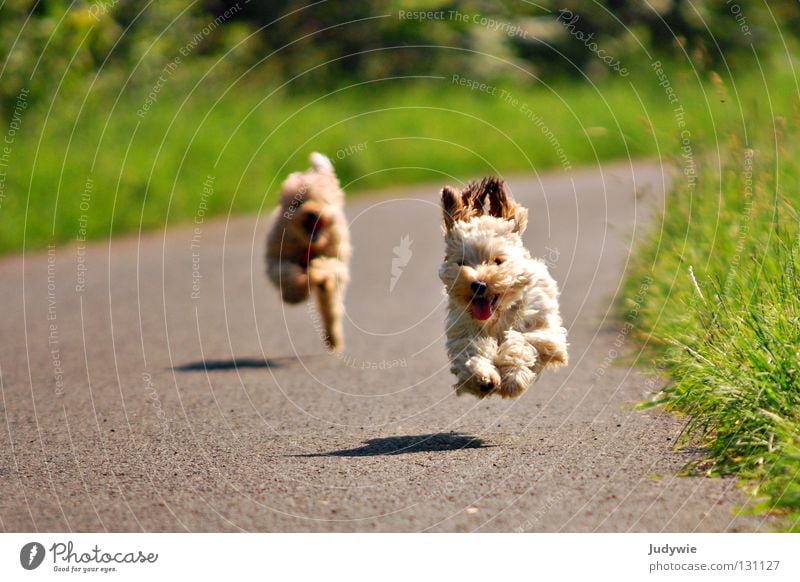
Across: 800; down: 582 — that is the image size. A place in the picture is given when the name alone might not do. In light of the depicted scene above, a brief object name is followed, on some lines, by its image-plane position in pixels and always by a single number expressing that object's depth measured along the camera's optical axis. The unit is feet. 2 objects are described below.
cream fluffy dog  44.11
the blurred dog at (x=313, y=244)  67.41
